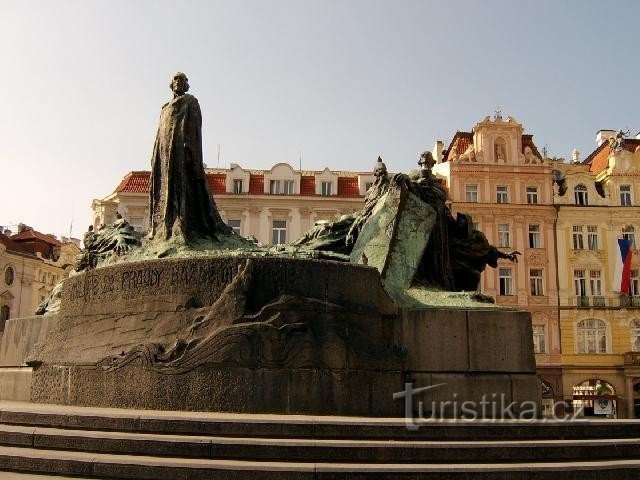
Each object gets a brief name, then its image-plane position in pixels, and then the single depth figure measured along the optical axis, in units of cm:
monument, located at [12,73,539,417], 817
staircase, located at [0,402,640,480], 583
